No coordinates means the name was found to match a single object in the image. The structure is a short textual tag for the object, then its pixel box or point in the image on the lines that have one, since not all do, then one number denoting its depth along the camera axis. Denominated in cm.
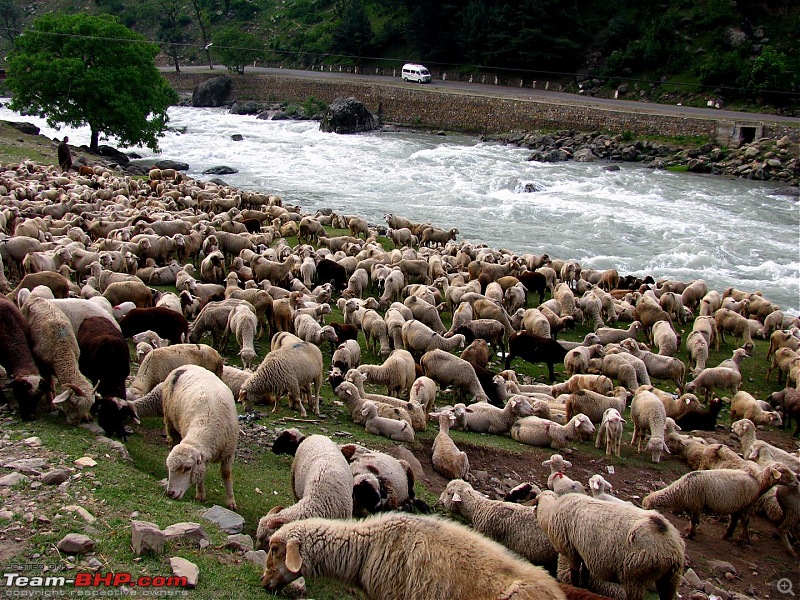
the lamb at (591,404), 1096
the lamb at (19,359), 756
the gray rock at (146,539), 531
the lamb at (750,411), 1192
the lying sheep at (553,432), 1022
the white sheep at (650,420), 1024
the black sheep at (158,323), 1160
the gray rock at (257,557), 569
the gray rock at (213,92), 7044
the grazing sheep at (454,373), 1184
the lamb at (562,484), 728
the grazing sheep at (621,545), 607
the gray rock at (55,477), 614
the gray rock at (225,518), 622
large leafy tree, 3422
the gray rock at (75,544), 516
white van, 6250
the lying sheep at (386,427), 962
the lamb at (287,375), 976
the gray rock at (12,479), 600
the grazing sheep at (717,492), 827
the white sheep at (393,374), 1166
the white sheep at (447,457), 888
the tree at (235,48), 7269
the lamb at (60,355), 764
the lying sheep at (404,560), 482
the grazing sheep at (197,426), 650
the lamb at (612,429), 1015
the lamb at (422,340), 1336
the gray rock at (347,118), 5522
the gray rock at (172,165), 3807
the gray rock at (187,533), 556
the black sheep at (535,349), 1378
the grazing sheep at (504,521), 696
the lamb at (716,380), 1333
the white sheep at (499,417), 1072
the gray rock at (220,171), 3838
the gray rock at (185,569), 510
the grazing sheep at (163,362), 923
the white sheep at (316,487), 612
